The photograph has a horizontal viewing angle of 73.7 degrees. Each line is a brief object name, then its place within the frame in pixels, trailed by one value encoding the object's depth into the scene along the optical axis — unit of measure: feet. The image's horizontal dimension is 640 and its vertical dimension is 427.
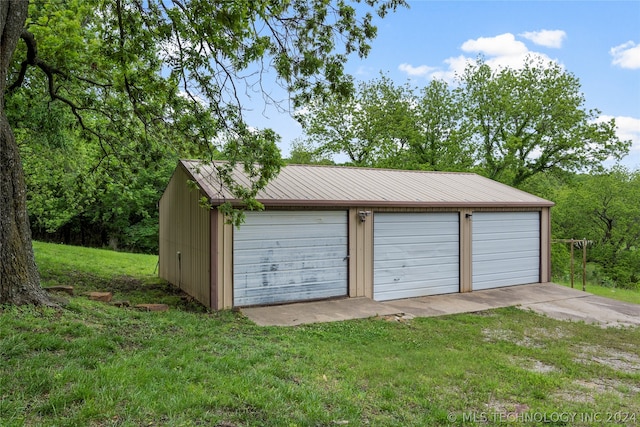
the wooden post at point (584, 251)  36.34
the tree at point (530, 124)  71.67
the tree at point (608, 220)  73.92
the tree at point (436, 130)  79.82
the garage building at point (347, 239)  25.45
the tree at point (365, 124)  81.97
